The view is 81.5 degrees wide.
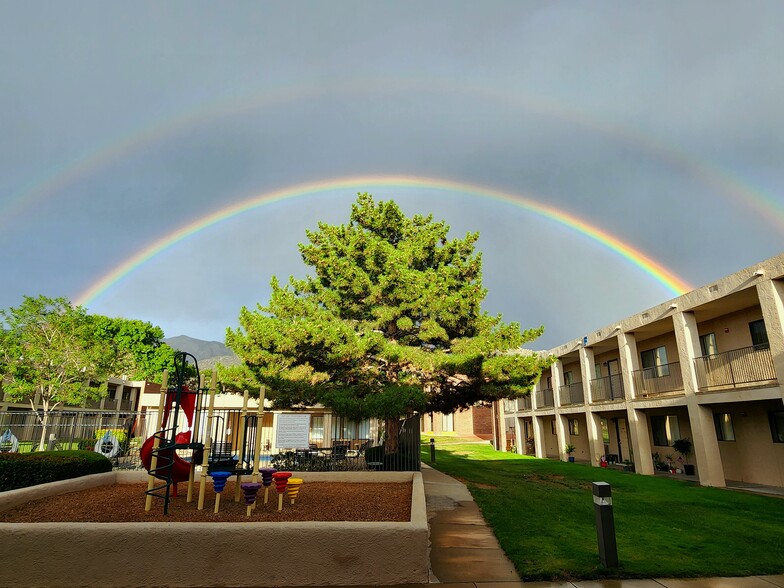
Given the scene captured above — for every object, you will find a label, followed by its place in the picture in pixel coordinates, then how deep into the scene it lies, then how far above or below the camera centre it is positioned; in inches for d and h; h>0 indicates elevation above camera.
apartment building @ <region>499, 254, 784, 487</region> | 561.0 +45.0
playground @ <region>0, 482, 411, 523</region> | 270.1 -59.8
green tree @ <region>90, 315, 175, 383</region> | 2127.2 +329.2
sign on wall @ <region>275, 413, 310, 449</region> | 486.3 -17.2
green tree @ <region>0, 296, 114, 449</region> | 1244.5 +173.5
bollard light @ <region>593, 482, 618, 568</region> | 237.8 -57.3
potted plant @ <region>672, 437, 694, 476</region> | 750.6 -55.7
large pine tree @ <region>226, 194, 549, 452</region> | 556.1 +107.1
